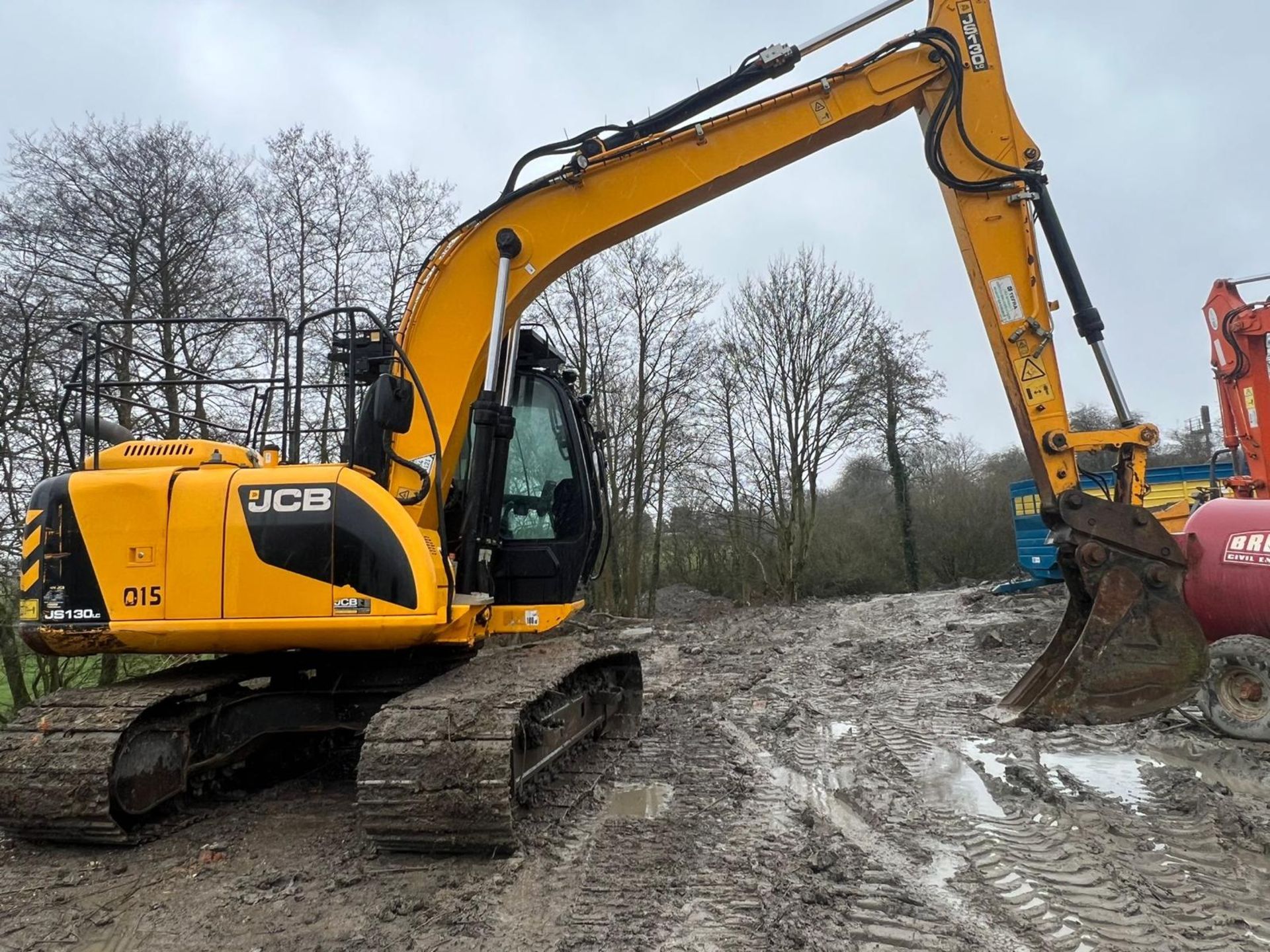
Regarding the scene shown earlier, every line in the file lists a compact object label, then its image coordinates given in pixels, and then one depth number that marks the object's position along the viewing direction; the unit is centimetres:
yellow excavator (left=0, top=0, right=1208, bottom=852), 386
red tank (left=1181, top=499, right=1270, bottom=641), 540
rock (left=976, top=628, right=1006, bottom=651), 1016
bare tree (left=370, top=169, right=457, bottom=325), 1684
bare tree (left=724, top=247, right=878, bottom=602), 2705
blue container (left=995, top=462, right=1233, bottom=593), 1511
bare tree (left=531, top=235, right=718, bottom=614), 2305
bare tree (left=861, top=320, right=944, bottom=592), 2758
